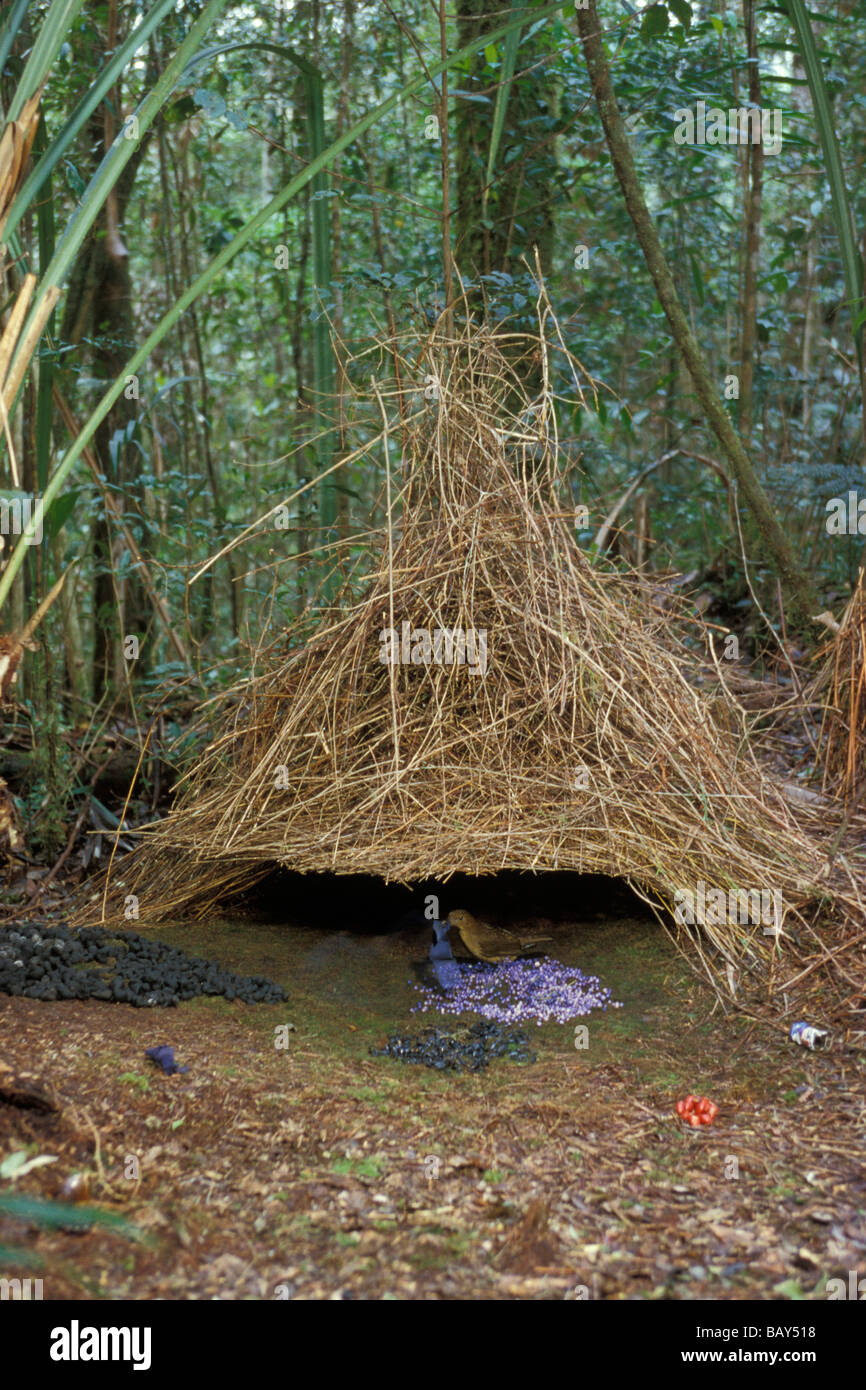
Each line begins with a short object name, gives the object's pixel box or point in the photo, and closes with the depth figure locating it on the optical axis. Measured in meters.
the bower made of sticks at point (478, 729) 2.37
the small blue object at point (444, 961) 2.36
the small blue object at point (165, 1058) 1.78
